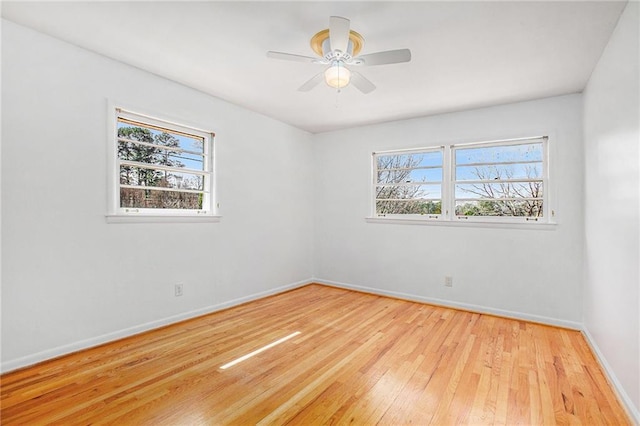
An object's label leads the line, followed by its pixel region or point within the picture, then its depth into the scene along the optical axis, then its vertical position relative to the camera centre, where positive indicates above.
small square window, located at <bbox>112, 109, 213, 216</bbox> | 2.97 +0.45
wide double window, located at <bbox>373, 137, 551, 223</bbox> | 3.64 +0.39
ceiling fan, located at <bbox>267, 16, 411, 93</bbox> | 2.01 +1.08
